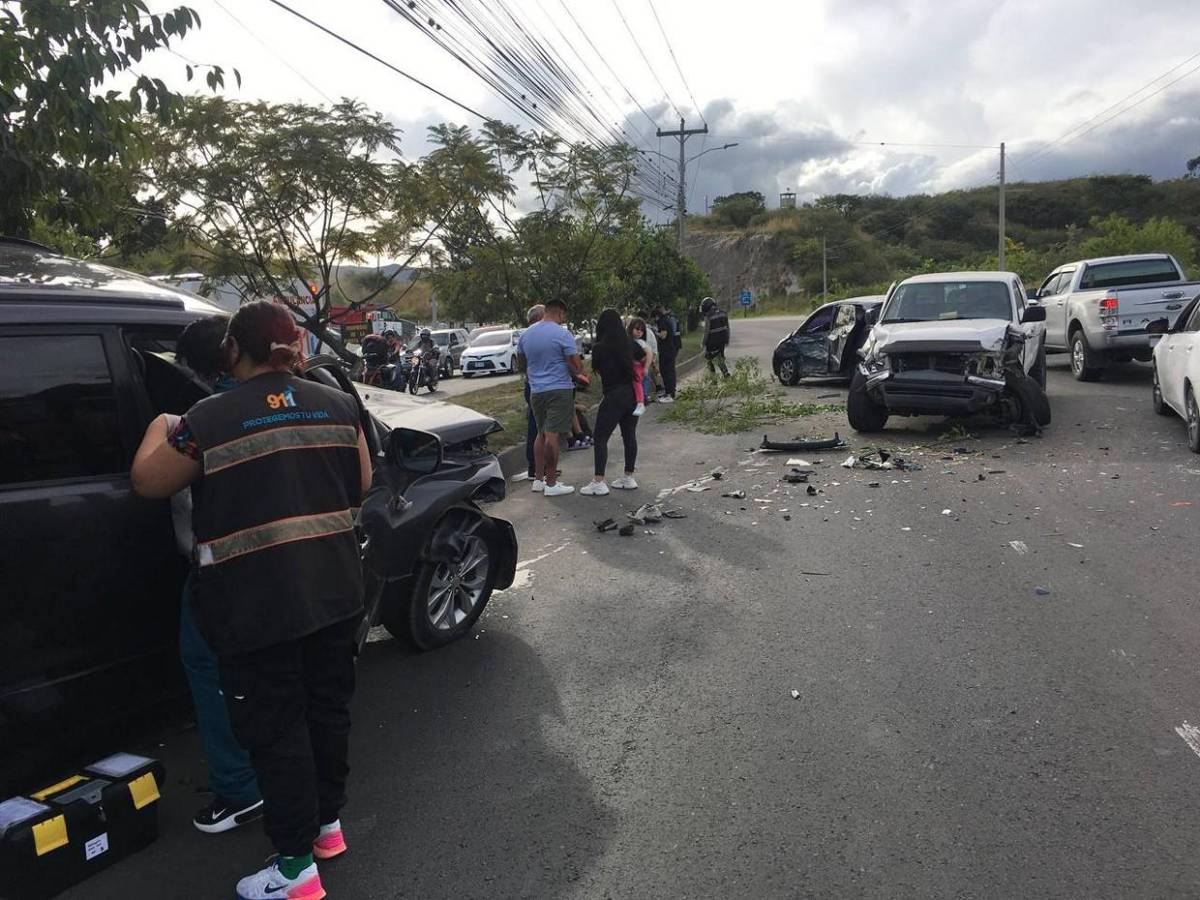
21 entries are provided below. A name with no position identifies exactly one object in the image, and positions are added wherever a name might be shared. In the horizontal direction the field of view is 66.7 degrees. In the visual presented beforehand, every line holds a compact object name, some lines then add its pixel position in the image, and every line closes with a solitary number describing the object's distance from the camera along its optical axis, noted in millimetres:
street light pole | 41219
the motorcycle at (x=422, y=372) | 22834
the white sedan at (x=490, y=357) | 29500
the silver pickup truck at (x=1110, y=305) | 13680
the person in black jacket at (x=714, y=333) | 17328
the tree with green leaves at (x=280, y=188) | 11195
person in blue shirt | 8562
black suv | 2959
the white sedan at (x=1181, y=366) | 8891
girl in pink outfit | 12240
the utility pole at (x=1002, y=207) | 40625
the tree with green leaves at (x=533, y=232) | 15648
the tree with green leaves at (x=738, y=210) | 110312
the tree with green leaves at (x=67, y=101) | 4762
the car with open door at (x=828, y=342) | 16562
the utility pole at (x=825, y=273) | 83000
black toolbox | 2744
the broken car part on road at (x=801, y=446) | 10594
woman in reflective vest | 2658
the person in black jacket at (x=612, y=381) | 8562
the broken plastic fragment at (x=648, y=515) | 7668
